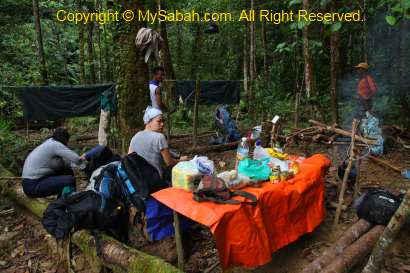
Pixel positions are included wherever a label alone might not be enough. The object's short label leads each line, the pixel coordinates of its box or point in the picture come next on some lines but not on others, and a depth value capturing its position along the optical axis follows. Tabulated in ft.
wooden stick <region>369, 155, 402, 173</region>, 20.95
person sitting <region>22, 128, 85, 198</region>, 15.44
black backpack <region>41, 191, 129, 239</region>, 11.51
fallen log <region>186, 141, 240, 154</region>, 28.14
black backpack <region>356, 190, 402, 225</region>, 11.68
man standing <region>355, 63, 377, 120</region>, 24.75
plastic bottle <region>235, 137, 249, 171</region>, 12.10
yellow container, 10.26
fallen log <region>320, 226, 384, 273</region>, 9.62
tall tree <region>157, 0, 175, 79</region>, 45.18
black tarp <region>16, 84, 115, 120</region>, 28.12
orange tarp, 8.99
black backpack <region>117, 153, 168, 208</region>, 11.09
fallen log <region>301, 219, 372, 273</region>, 9.68
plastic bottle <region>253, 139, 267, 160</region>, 13.17
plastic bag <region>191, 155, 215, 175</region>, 10.33
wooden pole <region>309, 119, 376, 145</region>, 18.53
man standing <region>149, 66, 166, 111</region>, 21.02
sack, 9.48
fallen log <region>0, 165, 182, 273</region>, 9.88
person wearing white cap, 13.28
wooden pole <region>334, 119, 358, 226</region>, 13.94
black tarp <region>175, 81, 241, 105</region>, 34.14
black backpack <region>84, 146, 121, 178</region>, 15.76
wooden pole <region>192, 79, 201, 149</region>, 28.30
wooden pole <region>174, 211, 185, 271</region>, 10.27
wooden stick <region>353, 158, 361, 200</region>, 14.86
